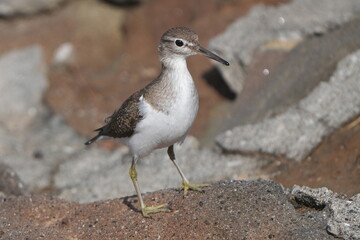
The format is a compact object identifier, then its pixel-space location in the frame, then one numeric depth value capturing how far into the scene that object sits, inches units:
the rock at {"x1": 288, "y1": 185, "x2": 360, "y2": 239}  503.2
